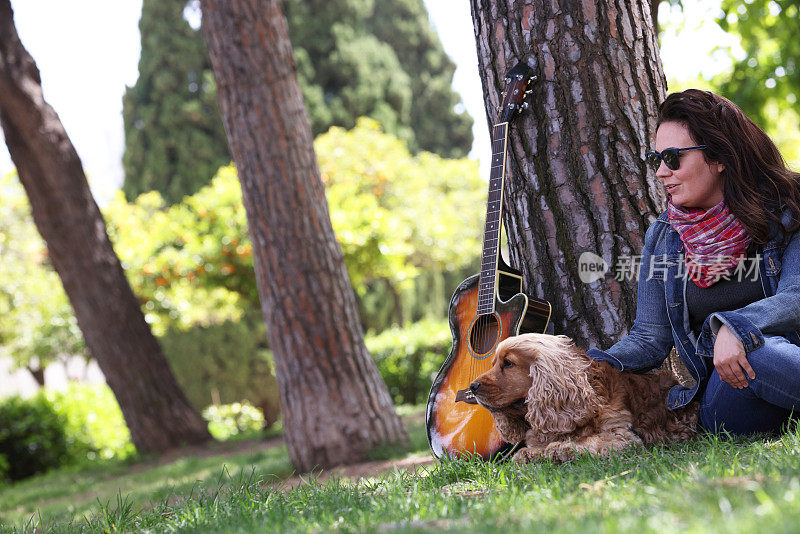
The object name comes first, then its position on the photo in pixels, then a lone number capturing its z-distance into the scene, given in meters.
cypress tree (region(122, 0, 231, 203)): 20.28
